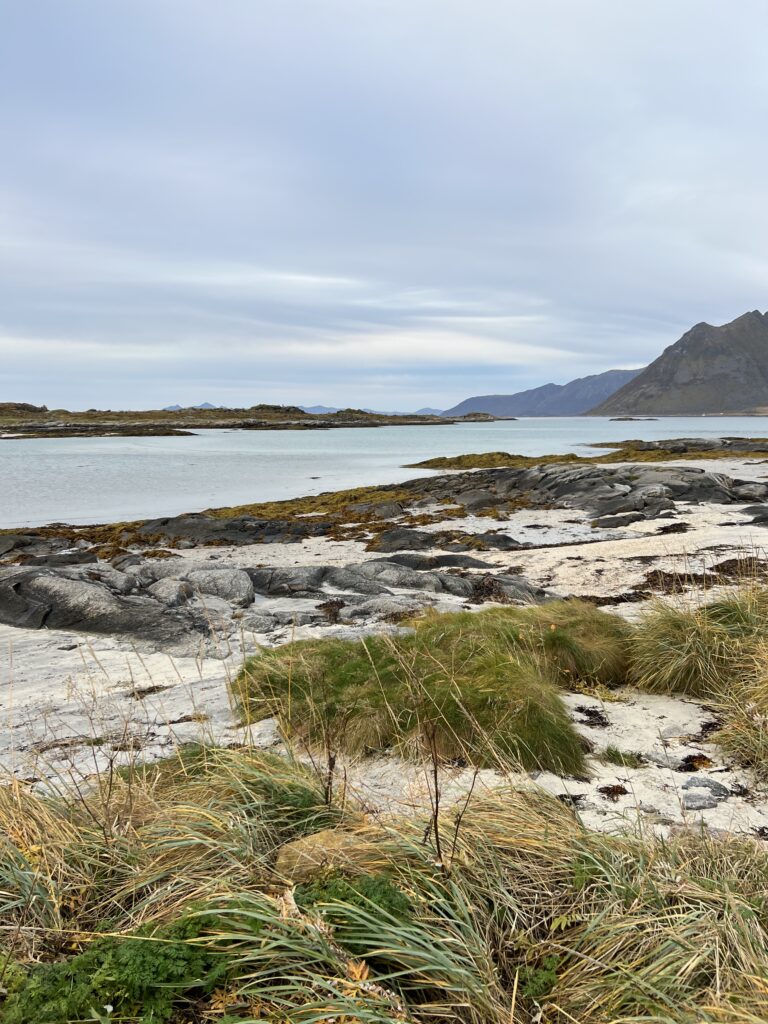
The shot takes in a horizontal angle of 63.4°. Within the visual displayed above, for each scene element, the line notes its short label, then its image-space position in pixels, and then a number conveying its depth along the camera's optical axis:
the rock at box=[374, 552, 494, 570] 14.95
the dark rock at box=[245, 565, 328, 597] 13.06
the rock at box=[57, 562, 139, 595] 12.75
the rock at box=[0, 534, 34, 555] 18.85
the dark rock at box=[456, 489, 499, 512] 25.47
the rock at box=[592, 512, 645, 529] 19.41
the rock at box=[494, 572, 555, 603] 11.49
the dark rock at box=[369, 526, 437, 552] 18.00
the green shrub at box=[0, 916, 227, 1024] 2.16
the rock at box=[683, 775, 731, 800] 4.37
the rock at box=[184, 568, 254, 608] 12.28
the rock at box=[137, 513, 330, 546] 20.69
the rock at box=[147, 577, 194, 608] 11.91
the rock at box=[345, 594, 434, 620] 10.42
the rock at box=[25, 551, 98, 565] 16.00
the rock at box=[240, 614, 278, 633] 10.16
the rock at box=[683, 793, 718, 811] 4.20
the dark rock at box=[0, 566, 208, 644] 10.43
